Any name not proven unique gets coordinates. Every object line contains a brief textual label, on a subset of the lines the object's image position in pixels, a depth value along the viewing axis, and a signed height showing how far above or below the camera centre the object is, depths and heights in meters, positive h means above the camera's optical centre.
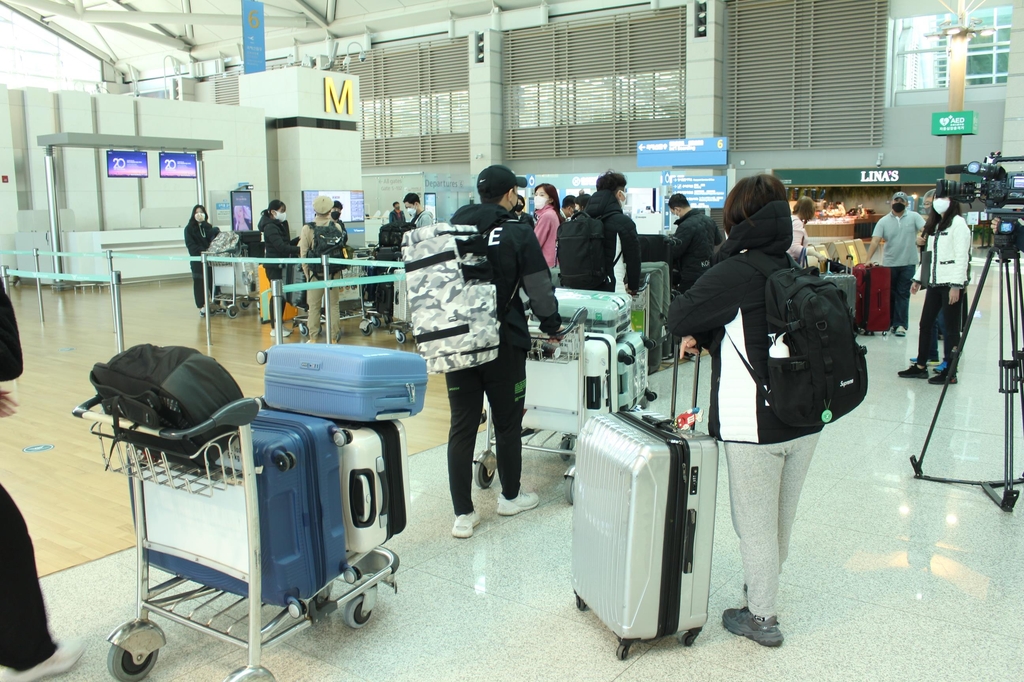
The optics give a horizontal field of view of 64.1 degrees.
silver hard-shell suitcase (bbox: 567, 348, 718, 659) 2.43 -0.93
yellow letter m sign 18.19 +2.81
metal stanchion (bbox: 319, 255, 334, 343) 5.73 -0.57
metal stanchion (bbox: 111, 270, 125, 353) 6.61 -0.65
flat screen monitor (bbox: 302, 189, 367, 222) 17.05 +0.44
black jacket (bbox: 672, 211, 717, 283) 7.26 -0.26
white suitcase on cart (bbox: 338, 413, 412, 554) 2.55 -0.82
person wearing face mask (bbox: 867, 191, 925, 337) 8.34 -0.29
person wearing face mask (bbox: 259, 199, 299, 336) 9.20 -0.14
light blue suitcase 2.53 -0.49
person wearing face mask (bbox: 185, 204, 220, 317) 11.03 -0.14
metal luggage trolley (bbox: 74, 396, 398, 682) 2.16 -0.83
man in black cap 3.35 -0.47
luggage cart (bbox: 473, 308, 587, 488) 3.93 -0.85
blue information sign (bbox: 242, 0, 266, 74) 17.95 +4.18
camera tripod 3.77 -0.77
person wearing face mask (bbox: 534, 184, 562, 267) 7.00 +0.03
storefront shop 16.98 +0.62
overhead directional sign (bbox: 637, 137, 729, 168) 17.73 +1.47
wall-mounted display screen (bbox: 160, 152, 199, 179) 15.51 +1.18
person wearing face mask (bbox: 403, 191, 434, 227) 10.50 +0.14
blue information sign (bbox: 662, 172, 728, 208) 16.20 +0.62
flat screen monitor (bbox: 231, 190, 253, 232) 15.30 +0.32
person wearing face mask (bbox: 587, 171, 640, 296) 5.64 -0.02
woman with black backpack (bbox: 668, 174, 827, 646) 2.50 -0.47
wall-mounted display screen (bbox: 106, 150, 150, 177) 15.27 +1.18
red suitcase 8.70 -0.86
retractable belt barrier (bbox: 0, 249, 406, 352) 5.46 -0.39
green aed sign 15.99 +1.83
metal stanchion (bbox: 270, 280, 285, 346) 4.09 -0.42
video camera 3.74 +0.10
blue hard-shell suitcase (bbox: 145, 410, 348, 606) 2.30 -0.83
